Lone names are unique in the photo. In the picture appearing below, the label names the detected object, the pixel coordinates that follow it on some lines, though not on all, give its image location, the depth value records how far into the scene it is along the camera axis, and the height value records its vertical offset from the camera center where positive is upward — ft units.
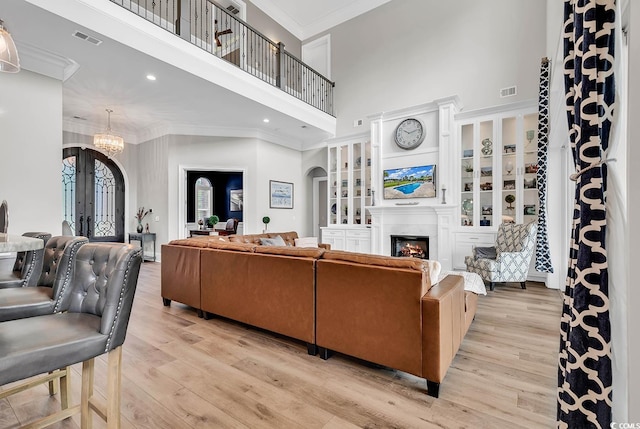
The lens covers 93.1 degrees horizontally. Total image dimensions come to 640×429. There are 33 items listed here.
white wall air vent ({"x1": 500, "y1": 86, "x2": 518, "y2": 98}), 17.81 +7.22
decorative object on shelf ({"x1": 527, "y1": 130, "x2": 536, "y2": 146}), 17.16 +4.44
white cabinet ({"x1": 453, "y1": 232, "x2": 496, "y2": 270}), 17.87 -1.80
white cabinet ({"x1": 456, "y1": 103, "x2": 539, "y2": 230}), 17.16 +2.75
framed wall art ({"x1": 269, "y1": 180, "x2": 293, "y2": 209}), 25.89 +1.59
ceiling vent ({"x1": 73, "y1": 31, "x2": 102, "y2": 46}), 11.62 +6.87
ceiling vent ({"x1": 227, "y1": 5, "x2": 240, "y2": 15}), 23.16 +15.70
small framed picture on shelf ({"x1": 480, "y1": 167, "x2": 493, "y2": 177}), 18.10 +2.52
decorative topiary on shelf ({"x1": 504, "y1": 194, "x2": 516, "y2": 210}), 17.42 +0.81
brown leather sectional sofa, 6.40 -2.26
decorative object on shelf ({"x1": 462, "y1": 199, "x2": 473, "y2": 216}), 18.75 +0.44
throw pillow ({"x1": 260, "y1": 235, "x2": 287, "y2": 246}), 15.03 -1.45
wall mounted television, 19.16 +2.02
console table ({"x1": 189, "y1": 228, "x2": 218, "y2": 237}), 24.79 -1.60
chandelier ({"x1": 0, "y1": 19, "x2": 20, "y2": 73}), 6.93 +3.75
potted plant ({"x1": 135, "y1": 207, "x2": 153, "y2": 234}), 25.03 -0.13
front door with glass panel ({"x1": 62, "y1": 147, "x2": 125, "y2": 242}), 23.35 +1.42
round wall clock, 19.52 +5.21
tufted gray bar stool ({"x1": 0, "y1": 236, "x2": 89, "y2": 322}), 5.46 -1.63
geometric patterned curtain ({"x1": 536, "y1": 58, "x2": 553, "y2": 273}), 14.94 +2.19
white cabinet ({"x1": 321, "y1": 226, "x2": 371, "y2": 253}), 22.81 -1.97
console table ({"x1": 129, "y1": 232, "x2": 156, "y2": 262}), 23.57 -1.94
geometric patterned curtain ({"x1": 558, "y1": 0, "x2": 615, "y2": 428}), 3.50 -0.35
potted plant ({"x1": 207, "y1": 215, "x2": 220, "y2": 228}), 24.17 -0.59
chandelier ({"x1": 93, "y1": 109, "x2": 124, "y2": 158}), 19.75 +4.59
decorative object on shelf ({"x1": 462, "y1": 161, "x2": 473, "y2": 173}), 18.74 +2.88
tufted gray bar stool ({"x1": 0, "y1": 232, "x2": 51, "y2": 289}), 7.04 -1.49
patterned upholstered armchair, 14.67 -2.34
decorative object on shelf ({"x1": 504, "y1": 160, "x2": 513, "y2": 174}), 17.58 +2.69
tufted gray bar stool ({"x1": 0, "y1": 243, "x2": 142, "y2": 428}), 3.70 -1.64
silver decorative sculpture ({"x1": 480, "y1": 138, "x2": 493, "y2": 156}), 18.15 +3.99
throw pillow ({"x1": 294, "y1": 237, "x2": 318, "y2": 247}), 20.00 -1.99
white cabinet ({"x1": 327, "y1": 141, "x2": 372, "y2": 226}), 23.40 +2.38
